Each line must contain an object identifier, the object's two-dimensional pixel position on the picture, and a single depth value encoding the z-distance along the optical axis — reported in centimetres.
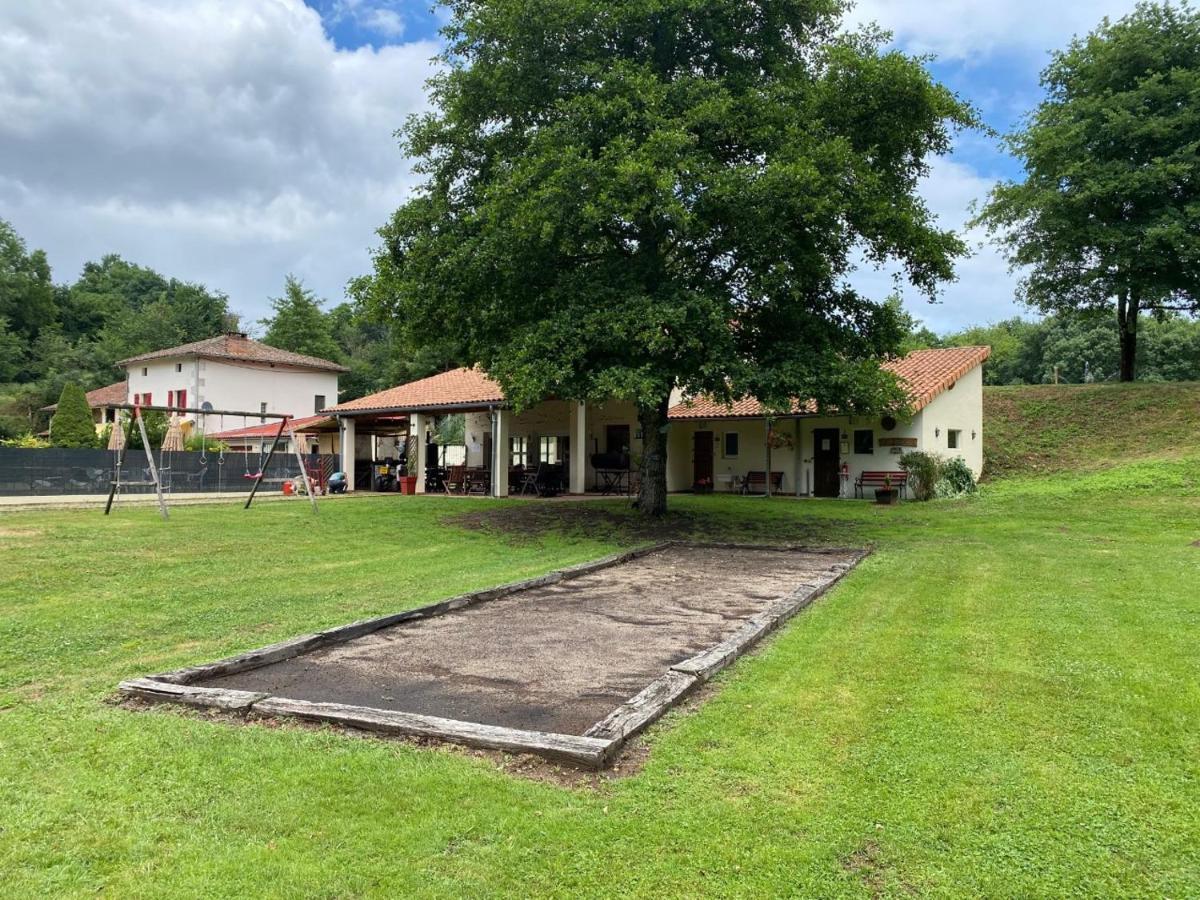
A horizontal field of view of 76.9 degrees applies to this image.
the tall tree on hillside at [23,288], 5347
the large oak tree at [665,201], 1219
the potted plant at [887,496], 2003
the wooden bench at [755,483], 2391
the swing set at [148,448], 1625
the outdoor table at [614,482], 2472
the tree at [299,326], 5328
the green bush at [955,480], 2073
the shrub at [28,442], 2992
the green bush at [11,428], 3972
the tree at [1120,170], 2433
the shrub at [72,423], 3319
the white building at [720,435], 2172
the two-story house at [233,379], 3875
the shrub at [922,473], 2036
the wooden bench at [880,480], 2077
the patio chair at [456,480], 2456
